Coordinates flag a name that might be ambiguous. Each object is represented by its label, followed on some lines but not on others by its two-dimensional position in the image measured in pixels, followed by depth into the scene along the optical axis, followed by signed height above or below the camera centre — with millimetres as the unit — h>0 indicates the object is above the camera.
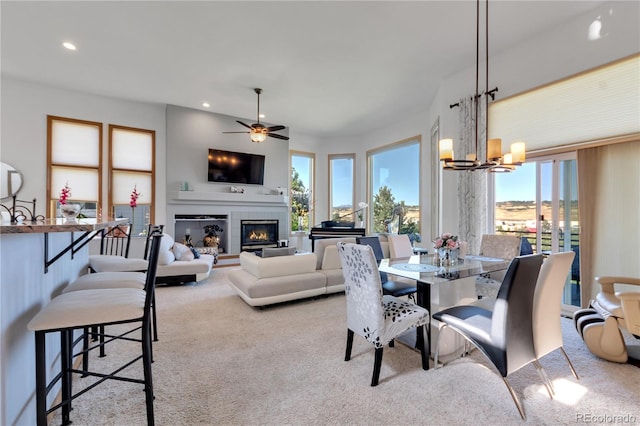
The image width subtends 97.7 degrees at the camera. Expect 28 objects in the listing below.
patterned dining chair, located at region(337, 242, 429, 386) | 1919 -729
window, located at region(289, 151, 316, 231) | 7812 +676
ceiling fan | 4832 +1442
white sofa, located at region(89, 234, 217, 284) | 4289 -819
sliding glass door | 3285 +102
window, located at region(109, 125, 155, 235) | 5551 +821
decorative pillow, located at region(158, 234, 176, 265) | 4238 -613
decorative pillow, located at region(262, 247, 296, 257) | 3650 -507
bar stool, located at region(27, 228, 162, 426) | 1266 -499
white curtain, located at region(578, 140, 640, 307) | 2828 +27
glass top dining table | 2219 -494
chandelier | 2348 +492
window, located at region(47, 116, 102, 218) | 5031 +951
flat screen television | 6379 +1097
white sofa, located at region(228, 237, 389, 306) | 3371 -808
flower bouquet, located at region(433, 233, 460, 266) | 2672 -343
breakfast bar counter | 1194 -451
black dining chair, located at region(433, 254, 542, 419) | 1640 -686
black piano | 6395 -393
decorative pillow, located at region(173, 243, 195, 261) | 4586 -658
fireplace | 6809 -513
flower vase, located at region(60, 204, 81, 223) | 2080 +15
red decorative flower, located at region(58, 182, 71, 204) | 2458 +151
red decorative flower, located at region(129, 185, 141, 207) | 5078 +315
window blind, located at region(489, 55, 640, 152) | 2734 +1189
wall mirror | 4594 +537
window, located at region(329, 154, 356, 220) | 7902 +846
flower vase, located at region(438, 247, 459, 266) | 2721 -425
